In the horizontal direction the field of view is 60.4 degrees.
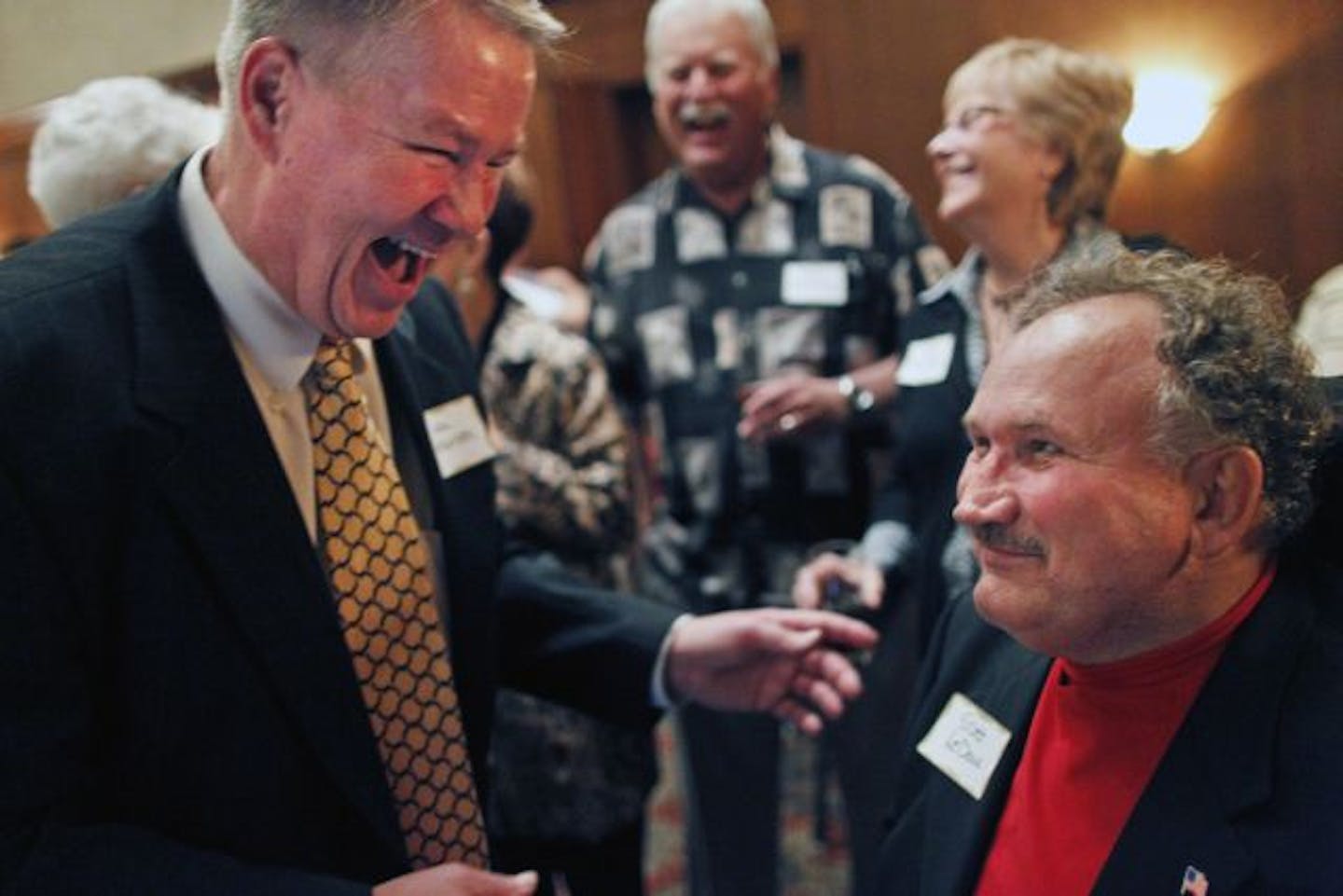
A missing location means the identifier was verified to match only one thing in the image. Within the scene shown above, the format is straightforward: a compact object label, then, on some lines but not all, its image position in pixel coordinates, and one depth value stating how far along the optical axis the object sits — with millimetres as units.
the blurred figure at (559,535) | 2312
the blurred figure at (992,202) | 2158
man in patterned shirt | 2605
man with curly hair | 1229
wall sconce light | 2004
